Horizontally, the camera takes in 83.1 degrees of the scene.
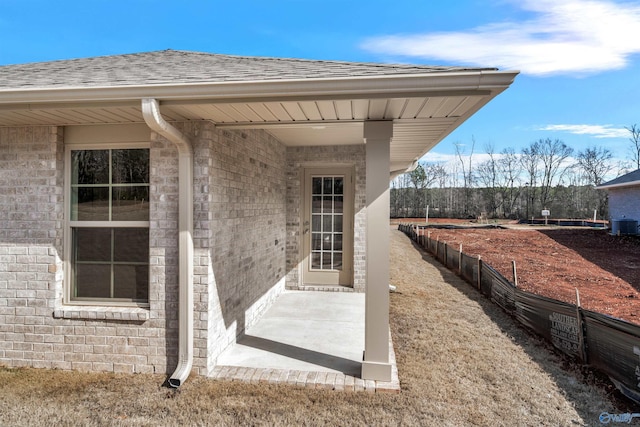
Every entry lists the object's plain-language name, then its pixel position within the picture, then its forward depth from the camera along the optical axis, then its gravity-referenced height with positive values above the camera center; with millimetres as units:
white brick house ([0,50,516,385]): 2980 +109
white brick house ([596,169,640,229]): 16219 +935
